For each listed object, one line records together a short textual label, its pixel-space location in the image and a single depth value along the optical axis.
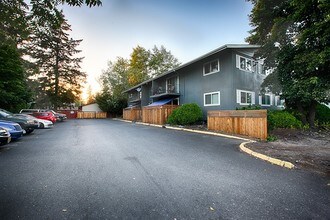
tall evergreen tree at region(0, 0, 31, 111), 18.27
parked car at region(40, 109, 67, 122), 28.70
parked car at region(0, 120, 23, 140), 8.98
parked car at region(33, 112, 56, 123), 21.25
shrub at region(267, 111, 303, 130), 11.97
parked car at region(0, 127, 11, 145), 7.42
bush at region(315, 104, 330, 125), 15.84
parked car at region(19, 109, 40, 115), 20.61
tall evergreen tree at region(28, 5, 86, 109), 38.06
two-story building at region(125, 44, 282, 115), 15.75
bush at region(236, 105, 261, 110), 13.60
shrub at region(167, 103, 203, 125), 16.44
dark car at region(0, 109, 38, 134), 11.30
